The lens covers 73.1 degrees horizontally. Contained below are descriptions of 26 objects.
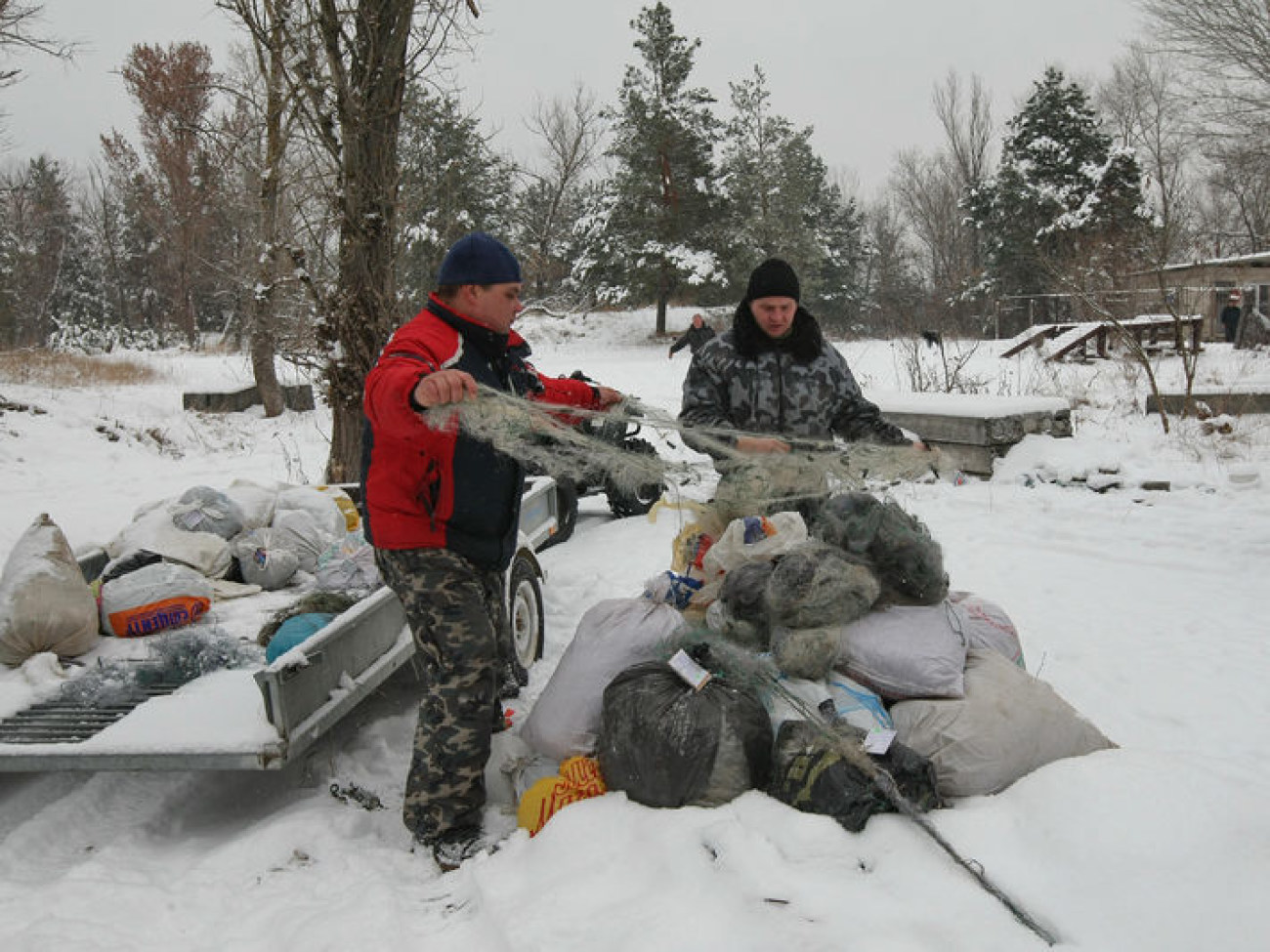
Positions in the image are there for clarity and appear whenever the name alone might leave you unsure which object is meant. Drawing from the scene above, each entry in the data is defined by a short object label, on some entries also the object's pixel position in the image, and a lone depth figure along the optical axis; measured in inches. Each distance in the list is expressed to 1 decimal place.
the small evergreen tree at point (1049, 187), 1034.7
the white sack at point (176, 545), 180.4
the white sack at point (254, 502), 202.0
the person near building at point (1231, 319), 751.1
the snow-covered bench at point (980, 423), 319.6
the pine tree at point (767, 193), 1147.9
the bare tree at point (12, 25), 443.2
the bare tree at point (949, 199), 1502.2
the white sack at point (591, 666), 117.5
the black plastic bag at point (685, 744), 101.0
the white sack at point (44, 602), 142.2
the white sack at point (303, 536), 193.6
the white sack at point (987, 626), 129.6
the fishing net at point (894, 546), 126.2
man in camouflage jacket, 149.3
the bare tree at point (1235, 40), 753.0
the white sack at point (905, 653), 114.1
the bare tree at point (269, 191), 264.8
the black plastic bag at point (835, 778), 96.0
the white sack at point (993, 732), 103.3
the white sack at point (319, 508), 202.5
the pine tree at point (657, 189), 1130.0
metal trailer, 103.5
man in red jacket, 102.9
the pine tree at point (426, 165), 288.7
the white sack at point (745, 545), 137.0
